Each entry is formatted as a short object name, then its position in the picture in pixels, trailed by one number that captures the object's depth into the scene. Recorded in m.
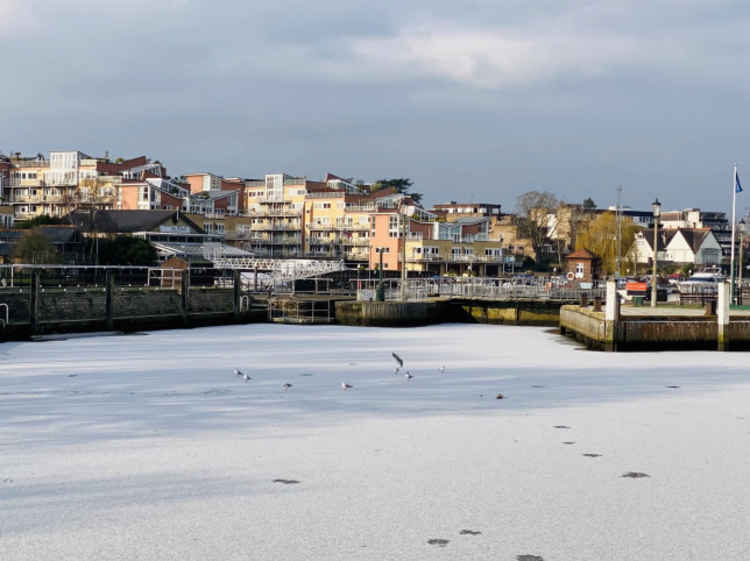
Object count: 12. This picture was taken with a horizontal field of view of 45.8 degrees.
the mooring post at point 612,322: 28.94
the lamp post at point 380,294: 45.75
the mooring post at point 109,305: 36.84
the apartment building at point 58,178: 104.38
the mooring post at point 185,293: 41.56
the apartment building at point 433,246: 98.25
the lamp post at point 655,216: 34.59
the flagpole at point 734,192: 40.00
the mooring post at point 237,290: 44.56
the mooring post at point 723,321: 28.72
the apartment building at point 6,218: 93.94
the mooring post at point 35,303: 33.59
